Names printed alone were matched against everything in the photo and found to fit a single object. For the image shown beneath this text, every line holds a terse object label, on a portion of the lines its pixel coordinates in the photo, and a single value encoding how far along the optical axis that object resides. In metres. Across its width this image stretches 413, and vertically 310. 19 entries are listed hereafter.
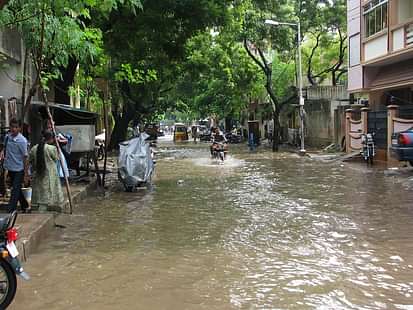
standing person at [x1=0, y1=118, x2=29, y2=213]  9.09
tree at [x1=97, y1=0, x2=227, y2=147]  14.66
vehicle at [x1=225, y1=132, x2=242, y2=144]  49.28
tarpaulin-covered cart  14.28
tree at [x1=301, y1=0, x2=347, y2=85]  34.12
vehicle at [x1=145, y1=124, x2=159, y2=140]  54.13
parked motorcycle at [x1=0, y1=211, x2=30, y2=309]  4.90
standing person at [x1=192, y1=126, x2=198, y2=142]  60.76
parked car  15.99
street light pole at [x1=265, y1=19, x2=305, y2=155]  29.47
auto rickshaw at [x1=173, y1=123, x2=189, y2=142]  61.75
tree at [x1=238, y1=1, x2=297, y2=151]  30.97
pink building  21.92
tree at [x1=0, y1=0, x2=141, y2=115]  8.87
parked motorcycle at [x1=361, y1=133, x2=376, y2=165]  20.67
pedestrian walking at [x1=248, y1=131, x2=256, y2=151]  35.84
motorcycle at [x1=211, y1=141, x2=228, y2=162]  24.87
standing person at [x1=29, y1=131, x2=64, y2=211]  9.44
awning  14.20
